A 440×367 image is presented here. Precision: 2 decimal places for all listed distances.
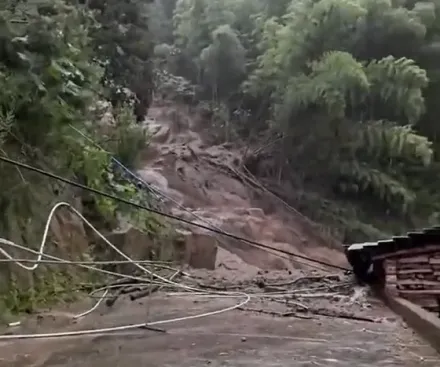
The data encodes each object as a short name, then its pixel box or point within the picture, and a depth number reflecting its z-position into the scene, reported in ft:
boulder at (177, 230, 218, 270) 18.84
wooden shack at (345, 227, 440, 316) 11.20
